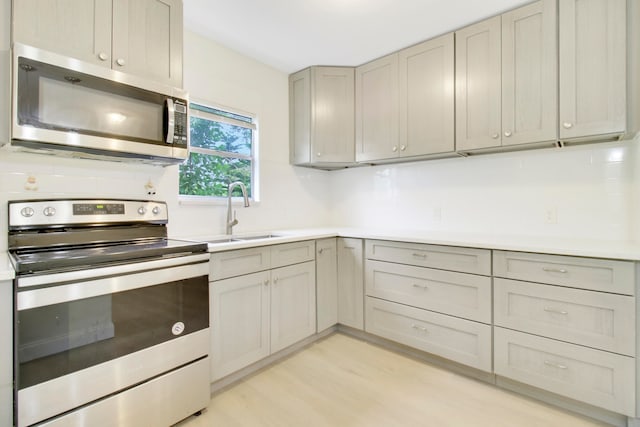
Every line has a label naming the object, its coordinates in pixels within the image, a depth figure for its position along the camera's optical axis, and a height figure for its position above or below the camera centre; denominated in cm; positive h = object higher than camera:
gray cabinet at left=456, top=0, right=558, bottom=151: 192 +89
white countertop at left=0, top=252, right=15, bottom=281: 108 -20
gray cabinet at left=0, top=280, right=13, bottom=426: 110 -49
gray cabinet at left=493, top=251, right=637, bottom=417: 150 -59
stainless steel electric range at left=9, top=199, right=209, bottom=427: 116 -45
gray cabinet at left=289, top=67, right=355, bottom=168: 289 +91
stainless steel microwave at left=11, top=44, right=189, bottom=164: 132 +50
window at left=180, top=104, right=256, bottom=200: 239 +50
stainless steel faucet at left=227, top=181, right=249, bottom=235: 243 +8
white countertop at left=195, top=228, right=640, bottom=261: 156 -18
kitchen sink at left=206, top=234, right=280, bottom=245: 227 -19
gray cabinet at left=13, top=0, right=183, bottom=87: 138 +91
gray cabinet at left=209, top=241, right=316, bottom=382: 184 -59
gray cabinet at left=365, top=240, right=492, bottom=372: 193 -58
